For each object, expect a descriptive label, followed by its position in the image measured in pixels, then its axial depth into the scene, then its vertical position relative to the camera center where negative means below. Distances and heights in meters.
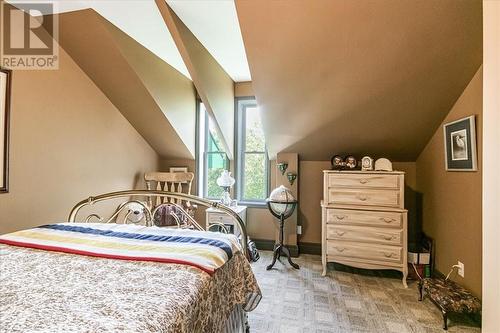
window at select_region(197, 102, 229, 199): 4.26 +0.21
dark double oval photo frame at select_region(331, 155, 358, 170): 3.28 +0.10
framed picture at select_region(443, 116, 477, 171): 2.19 +0.24
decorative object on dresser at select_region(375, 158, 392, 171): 3.06 +0.06
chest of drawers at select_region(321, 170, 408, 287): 2.83 -0.57
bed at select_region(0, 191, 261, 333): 0.86 -0.49
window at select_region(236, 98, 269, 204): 4.12 +0.22
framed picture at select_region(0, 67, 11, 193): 2.17 +0.36
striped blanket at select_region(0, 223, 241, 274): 1.34 -0.45
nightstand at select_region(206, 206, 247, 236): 3.50 -0.69
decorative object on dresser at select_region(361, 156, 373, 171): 3.15 +0.08
